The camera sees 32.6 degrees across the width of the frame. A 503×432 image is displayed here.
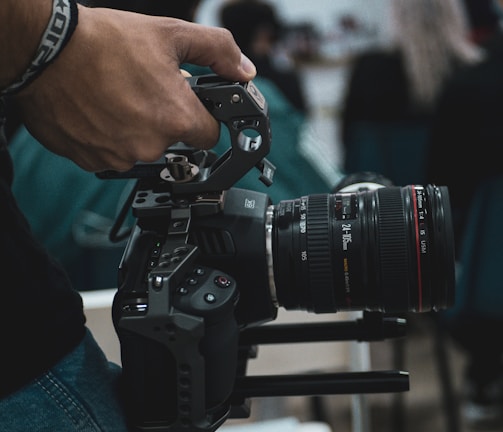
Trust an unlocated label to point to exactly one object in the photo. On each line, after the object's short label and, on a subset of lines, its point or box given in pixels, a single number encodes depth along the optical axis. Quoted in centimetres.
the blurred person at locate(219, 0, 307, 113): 265
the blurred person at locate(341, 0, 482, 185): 253
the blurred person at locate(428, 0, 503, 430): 201
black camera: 76
